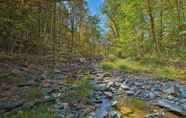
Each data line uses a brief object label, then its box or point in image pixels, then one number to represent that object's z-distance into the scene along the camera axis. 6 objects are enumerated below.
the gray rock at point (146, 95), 3.30
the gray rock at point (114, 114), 2.41
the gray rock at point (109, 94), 3.26
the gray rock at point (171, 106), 2.63
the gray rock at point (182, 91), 3.47
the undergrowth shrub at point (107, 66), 6.69
